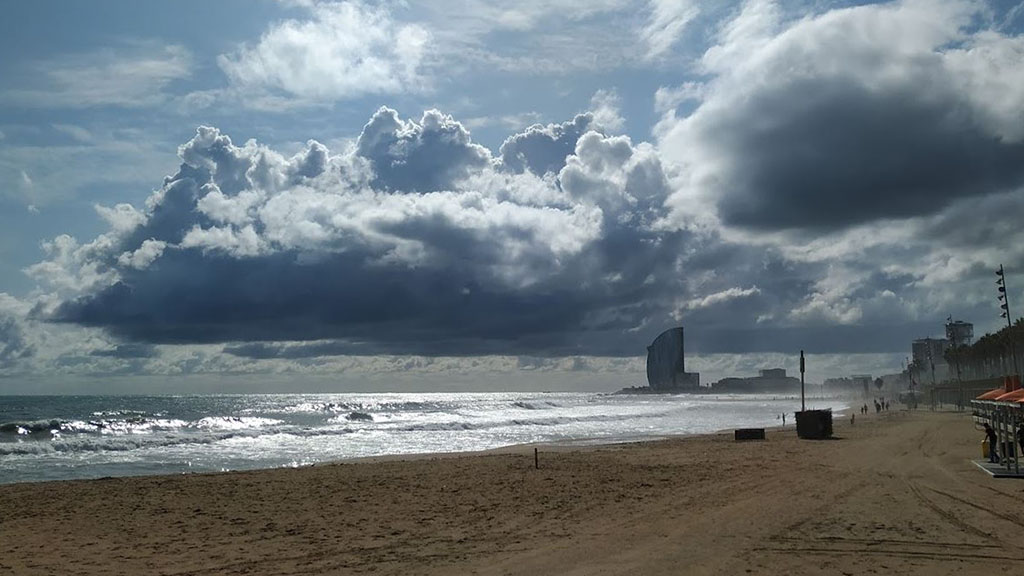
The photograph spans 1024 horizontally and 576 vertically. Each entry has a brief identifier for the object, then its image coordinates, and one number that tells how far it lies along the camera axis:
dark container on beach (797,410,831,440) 38.81
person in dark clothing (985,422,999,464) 23.52
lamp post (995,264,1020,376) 46.41
